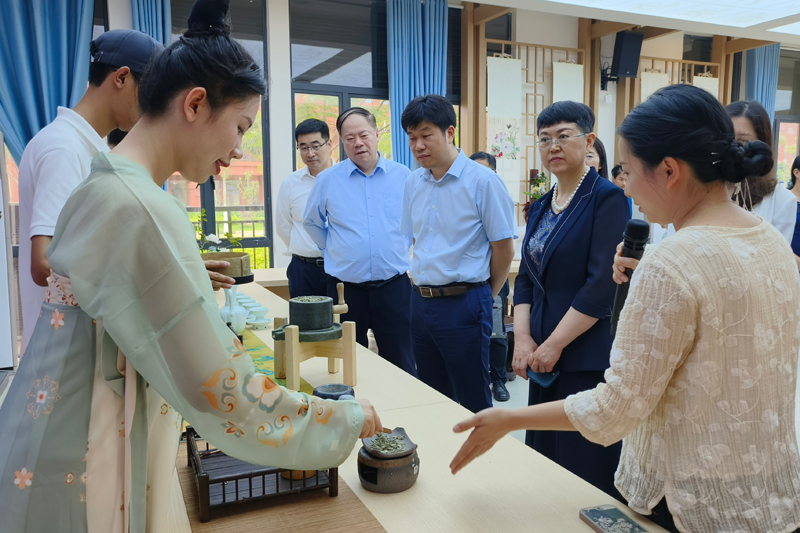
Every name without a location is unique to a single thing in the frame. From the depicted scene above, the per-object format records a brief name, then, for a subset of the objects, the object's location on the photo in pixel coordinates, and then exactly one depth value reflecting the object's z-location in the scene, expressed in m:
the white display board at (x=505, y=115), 7.14
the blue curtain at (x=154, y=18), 5.46
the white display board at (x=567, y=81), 7.43
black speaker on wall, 7.39
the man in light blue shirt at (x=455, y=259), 2.77
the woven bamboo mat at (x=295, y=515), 1.10
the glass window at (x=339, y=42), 6.47
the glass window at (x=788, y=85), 9.01
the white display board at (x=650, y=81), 7.76
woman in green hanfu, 0.83
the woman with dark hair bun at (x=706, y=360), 1.02
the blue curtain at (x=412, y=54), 6.52
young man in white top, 1.58
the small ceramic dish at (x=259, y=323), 2.65
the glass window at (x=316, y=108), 6.46
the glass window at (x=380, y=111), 6.78
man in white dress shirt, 3.93
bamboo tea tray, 1.13
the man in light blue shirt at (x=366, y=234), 3.40
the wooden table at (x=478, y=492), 1.13
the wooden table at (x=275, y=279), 4.50
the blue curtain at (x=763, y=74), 8.57
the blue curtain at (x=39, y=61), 5.11
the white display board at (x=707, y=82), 8.13
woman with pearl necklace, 1.99
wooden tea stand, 1.89
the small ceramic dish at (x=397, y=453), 1.23
